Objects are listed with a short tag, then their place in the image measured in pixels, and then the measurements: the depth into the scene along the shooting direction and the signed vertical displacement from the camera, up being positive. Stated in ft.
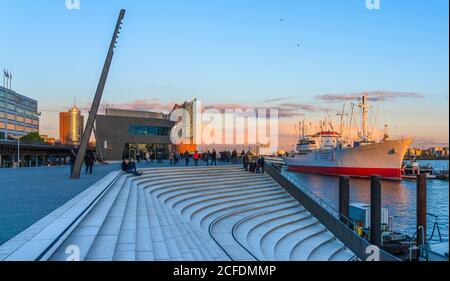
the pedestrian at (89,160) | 72.62 -2.70
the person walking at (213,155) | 99.60 -2.36
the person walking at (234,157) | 111.75 -3.31
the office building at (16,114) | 291.71 +29.90
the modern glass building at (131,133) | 176.04 +7.00
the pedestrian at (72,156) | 67.64 -1.75
